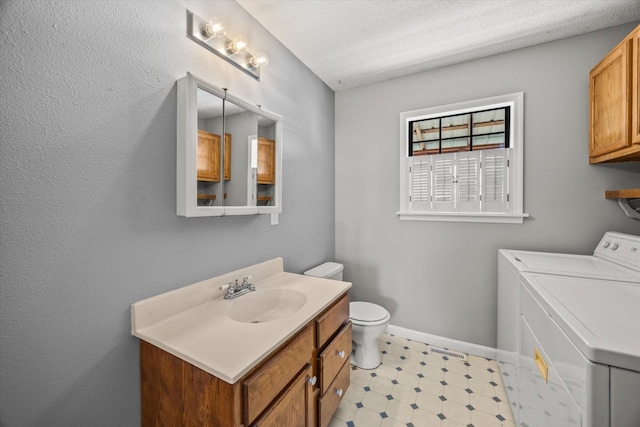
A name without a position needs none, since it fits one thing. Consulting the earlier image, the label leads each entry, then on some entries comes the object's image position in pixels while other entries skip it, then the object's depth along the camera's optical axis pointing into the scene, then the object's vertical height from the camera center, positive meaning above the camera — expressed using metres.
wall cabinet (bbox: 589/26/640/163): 1.35 +0.65
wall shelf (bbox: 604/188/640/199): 1.48 +0.13
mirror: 1.19 +0.32
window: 2.04 +0.45
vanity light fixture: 1.27 +0.93
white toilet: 1.95 -0.89
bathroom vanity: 0.84 -0.56
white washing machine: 1.27 -0.34
